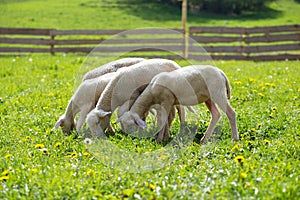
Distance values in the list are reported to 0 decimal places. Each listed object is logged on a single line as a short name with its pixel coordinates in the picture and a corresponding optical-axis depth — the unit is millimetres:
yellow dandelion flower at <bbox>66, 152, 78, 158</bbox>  5086
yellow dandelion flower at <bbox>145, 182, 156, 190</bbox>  3996
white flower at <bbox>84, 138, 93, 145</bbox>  5430
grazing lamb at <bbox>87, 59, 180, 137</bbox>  6078
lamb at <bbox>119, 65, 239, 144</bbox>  5691
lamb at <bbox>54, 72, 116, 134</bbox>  6438
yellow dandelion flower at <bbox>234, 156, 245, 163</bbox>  4374
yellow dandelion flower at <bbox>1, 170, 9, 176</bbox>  4324
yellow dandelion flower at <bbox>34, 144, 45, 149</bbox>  5324
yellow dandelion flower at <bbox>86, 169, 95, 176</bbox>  4352
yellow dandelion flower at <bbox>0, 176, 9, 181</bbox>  4215
